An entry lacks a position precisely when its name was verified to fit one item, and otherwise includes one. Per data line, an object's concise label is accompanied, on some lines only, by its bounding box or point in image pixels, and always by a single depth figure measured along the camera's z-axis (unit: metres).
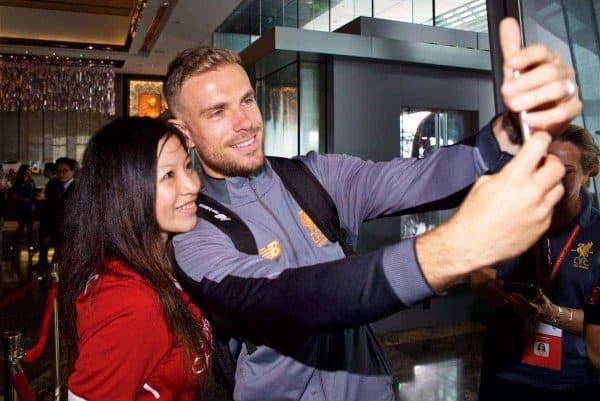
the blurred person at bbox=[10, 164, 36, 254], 11.08
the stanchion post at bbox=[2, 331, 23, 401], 2.47
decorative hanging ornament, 13.58
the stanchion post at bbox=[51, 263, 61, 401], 3.08
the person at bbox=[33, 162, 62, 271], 7.30
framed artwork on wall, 16.64
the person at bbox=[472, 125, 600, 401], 1.82
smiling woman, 1.42
